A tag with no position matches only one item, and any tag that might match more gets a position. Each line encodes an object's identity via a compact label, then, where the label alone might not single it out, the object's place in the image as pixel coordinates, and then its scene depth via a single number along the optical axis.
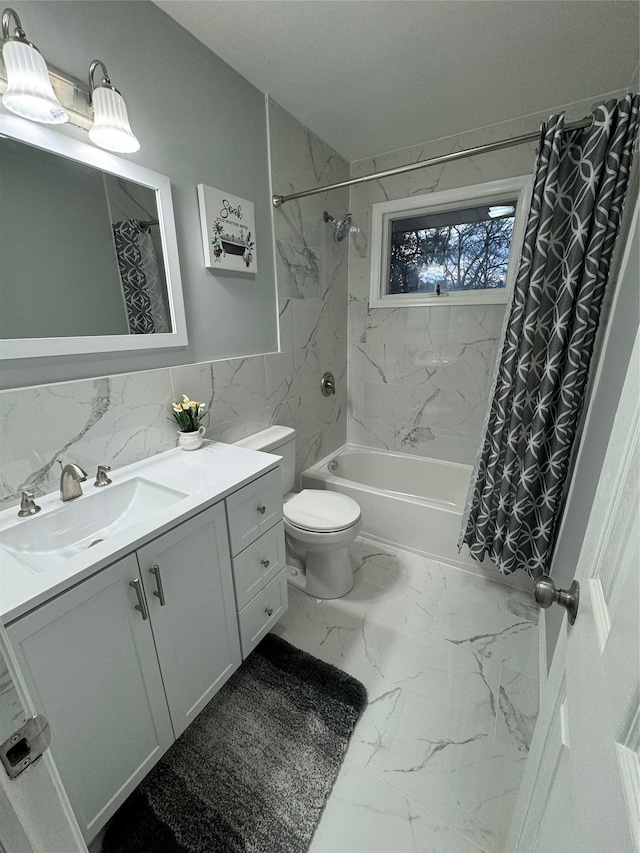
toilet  1.72
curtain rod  1.31
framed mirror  1.03
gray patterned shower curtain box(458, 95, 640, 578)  1.28
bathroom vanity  0.79
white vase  1.49
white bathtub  2.05
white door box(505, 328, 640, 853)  0.33
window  2.14
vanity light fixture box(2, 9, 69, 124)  0.88
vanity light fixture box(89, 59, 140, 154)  1.06
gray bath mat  1.02
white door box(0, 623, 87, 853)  0.37
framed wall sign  1.54
